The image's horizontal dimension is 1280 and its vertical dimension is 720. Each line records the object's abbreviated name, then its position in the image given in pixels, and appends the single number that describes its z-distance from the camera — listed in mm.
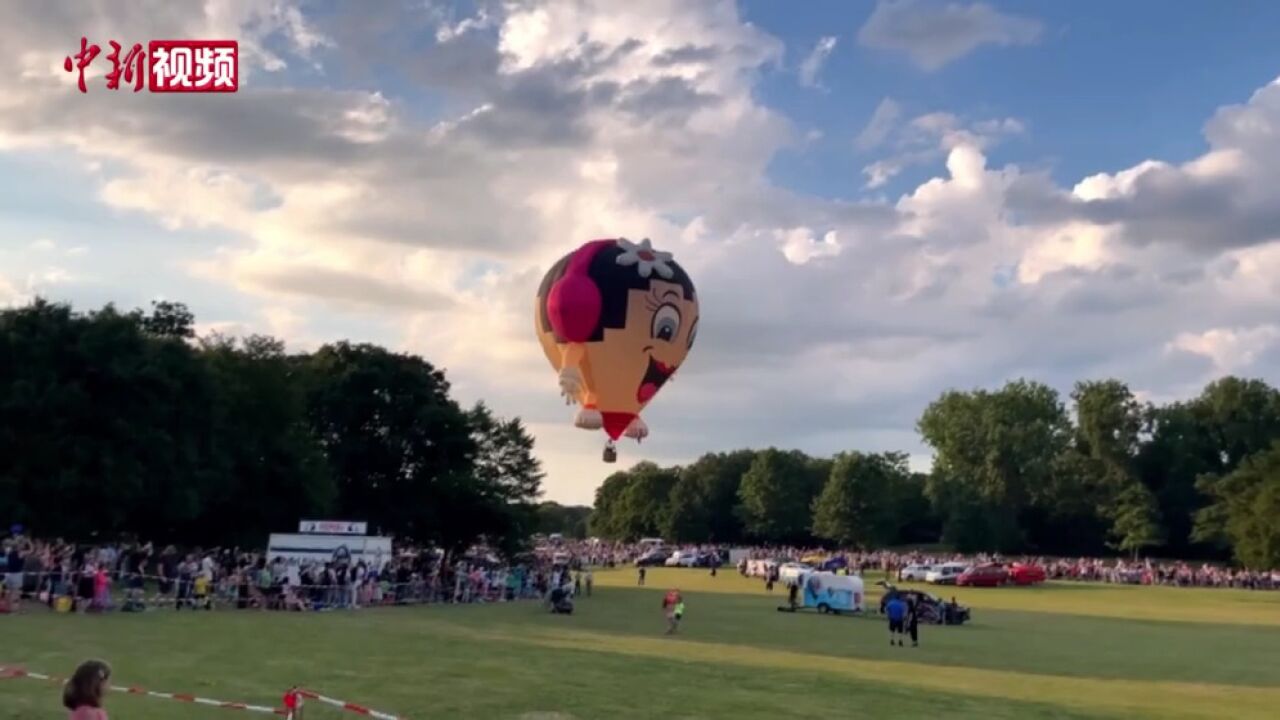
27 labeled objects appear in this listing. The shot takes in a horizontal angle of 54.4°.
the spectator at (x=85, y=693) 7766
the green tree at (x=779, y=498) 137250
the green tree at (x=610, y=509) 170000
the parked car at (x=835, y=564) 74250
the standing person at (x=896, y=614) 30812
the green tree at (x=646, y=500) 159750
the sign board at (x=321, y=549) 38781
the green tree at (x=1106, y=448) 113500
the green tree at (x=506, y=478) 64125
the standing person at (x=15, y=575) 28250
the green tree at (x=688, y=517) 151000
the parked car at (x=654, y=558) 105812
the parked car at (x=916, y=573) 76750
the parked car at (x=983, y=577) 73856
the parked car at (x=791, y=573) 48391
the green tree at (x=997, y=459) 115062
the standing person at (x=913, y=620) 30144
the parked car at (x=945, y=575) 74125
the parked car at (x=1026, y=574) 77688
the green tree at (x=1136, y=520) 104125
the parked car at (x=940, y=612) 40812
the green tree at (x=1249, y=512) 85312
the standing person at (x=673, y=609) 31906
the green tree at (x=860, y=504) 119188
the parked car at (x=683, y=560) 100938
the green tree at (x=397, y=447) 63688
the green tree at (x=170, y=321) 61312
